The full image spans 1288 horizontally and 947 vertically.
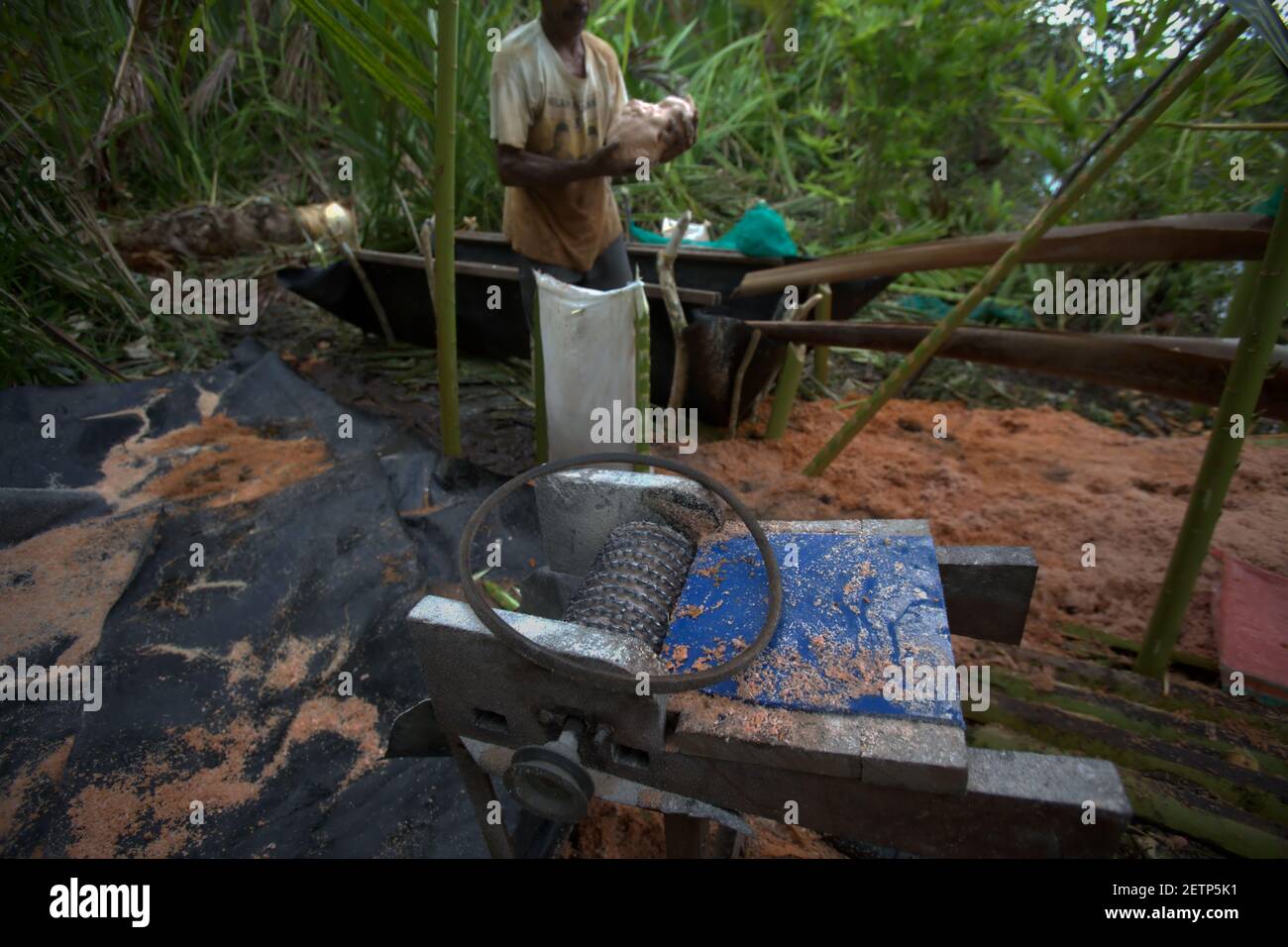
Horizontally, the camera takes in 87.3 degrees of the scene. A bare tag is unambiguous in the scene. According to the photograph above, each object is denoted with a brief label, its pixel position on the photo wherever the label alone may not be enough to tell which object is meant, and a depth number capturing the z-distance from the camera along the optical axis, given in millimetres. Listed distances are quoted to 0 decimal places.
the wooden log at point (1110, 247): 2311
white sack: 3031
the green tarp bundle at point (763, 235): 4742
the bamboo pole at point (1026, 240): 2072
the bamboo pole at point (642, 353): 2941
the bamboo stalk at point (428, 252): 3938
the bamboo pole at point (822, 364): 5070
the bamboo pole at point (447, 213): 2652
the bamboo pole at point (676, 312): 3498
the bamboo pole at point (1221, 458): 1741
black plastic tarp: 1983
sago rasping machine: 1131
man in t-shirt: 3188
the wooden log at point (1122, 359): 2090
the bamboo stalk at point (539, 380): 3377
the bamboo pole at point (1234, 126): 2301
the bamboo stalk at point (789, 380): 4074
